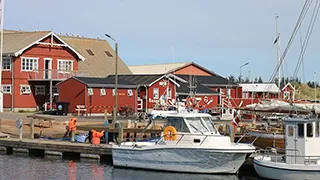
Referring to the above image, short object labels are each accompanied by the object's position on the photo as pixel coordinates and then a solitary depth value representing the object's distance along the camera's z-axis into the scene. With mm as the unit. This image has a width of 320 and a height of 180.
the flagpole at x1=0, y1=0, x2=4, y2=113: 59194
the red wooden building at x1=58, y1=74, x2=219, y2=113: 58312
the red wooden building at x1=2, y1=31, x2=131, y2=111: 62375
